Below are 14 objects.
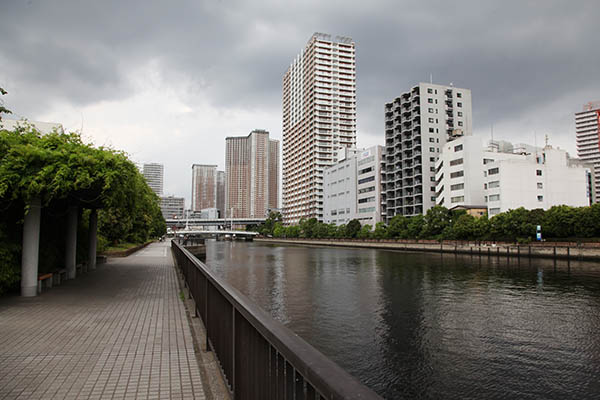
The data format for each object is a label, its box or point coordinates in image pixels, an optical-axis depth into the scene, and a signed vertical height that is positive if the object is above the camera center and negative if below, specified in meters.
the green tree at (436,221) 58.58 +1.12
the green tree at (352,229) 83.44 -0.14
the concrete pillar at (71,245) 13.15 -0.57
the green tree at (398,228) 65.00 +0.06
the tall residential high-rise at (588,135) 148.38 +37.40
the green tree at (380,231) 70.99 -0.51
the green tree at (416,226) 61.88 +0.37
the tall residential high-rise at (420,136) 75.00 +18.80
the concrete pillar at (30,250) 9.62 -0.54
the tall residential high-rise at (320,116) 122.12 +37.31
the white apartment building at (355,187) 87.75 +10.46
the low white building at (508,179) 58.03 +7.86
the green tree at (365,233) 77.33 -0.95
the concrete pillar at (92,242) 16.88 -0.61
